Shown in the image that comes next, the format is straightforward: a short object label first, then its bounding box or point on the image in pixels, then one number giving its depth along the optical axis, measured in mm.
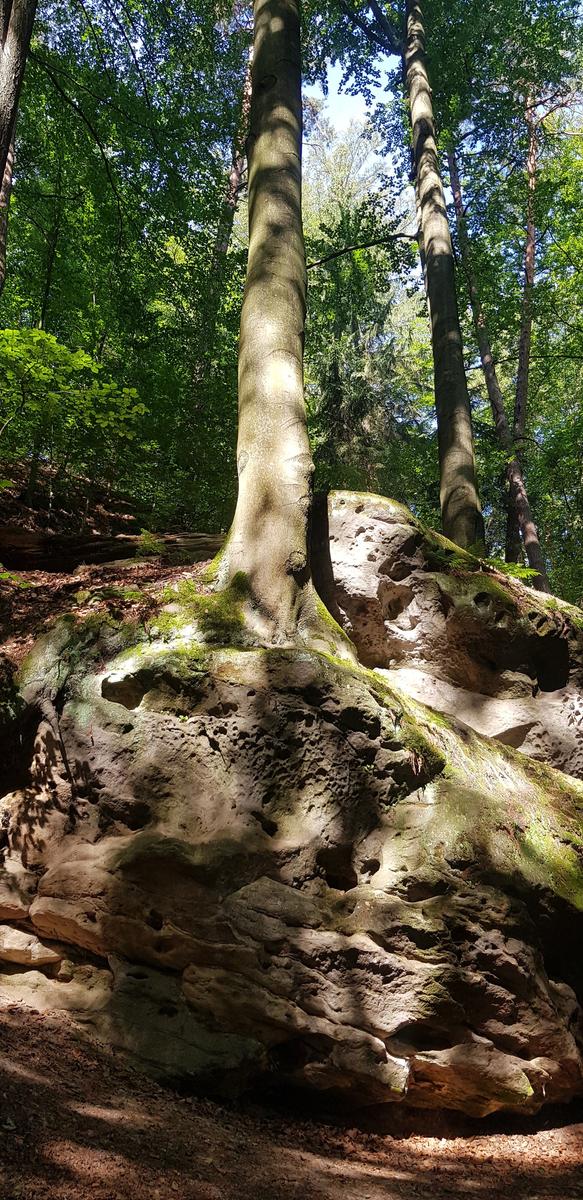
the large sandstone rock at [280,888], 3795
